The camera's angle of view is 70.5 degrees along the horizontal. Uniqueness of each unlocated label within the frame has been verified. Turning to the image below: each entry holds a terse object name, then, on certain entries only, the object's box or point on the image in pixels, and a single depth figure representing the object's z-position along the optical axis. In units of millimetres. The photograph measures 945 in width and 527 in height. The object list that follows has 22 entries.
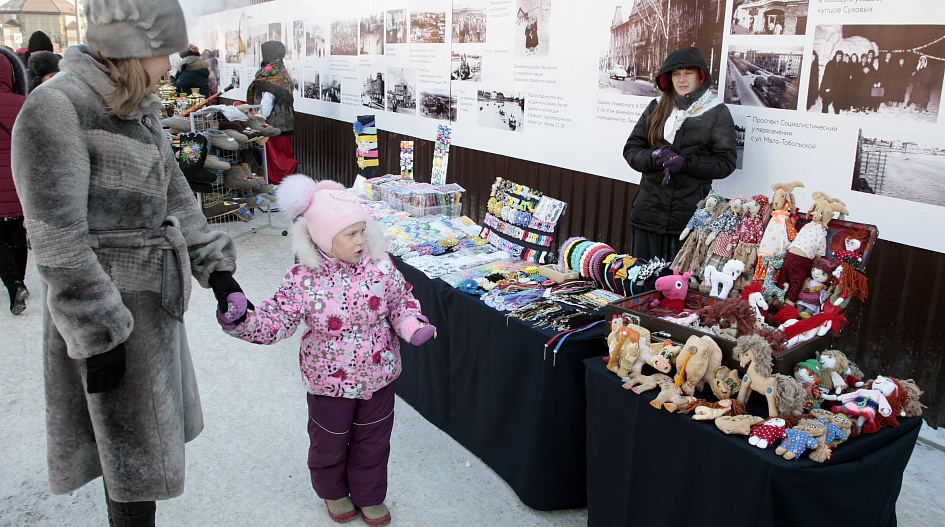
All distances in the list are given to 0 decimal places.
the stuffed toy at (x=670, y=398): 1990
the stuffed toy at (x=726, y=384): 1998
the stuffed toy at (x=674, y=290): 2500
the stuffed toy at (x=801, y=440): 1719
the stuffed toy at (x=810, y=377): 1998
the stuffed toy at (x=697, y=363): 2020
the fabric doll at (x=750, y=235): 2580
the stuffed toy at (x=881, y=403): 1875
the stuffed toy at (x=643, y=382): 2104
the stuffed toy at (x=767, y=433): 1771
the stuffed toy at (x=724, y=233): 2648
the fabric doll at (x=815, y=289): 2336
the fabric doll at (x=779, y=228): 2477
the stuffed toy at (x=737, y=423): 1825
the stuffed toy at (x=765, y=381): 1886
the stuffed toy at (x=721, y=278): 2545
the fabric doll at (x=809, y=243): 2385
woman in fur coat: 1717
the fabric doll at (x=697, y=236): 2746
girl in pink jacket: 2338
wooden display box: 2021
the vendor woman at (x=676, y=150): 3463
